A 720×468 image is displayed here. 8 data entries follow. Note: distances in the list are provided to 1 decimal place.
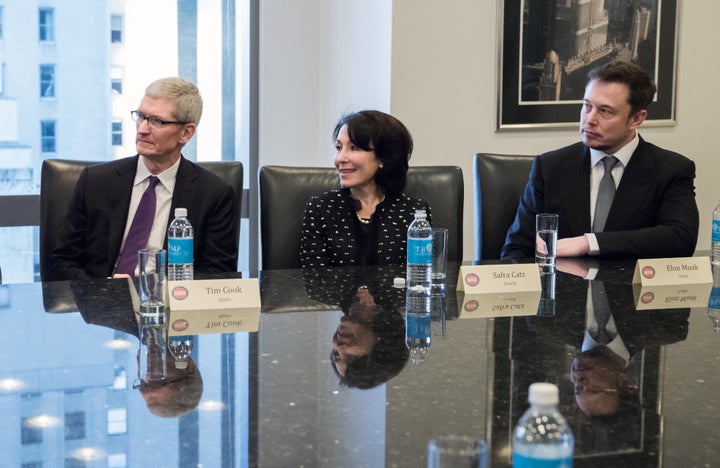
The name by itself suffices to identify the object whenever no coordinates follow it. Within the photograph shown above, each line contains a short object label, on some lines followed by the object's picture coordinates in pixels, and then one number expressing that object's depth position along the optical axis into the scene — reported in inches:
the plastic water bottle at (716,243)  118.2
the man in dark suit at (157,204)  120.9
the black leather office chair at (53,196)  124.3
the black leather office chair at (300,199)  126.2
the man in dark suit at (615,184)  128.7
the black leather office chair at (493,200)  138.3
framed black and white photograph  177.9
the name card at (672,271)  102.6
